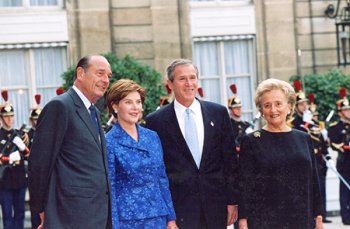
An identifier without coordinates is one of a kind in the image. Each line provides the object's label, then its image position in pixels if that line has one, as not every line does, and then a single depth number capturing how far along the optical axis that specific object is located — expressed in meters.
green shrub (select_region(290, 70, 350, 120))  22.62
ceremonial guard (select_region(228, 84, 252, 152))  16.96
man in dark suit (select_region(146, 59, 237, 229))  9.27
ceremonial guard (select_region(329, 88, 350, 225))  18.28
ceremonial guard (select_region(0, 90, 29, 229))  16.33
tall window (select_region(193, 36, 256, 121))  23.22
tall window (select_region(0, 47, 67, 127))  21.55
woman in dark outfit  8.76
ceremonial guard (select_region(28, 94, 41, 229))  15.98
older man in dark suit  8.08
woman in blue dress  8.68
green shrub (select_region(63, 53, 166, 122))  20.72
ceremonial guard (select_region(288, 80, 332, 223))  18.25
